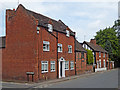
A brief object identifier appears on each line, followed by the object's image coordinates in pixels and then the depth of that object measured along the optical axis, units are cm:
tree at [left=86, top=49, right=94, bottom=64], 4331
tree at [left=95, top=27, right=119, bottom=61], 6166
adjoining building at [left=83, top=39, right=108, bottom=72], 4612
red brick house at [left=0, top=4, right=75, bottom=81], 2175
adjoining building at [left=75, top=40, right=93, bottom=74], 3312
